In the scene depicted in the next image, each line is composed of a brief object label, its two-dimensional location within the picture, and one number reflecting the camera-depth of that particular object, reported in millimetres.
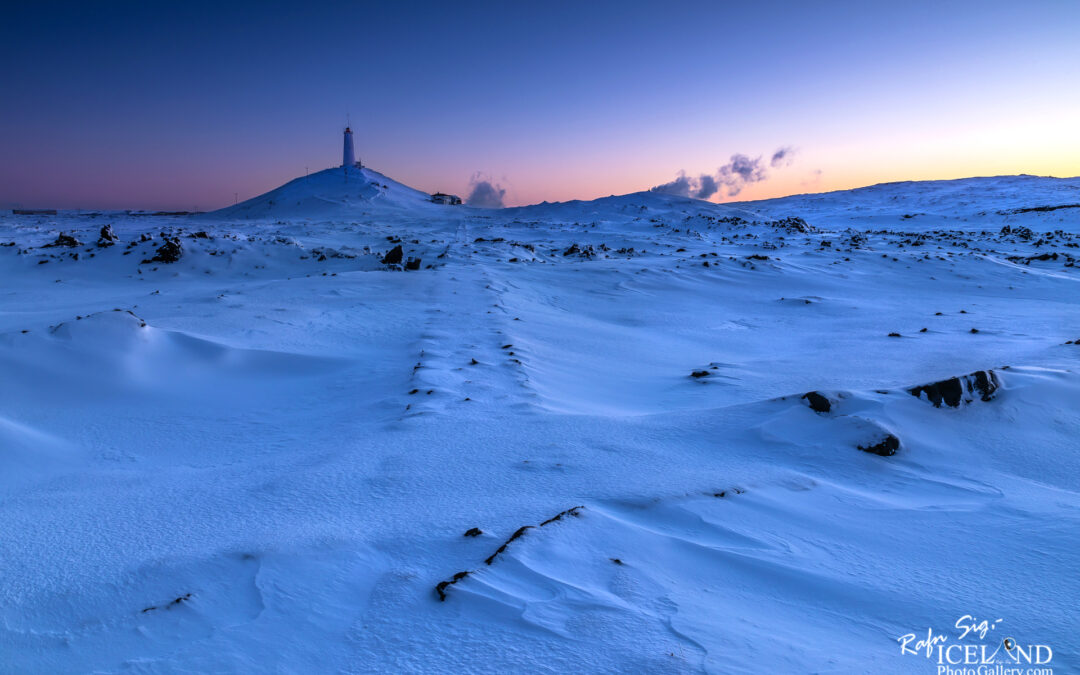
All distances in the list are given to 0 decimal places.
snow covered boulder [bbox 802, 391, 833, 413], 3100
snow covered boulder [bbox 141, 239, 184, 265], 9719
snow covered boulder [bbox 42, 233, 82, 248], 10445
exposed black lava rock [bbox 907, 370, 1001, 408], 3207
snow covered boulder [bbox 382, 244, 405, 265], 10625
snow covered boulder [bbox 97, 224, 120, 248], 10367
